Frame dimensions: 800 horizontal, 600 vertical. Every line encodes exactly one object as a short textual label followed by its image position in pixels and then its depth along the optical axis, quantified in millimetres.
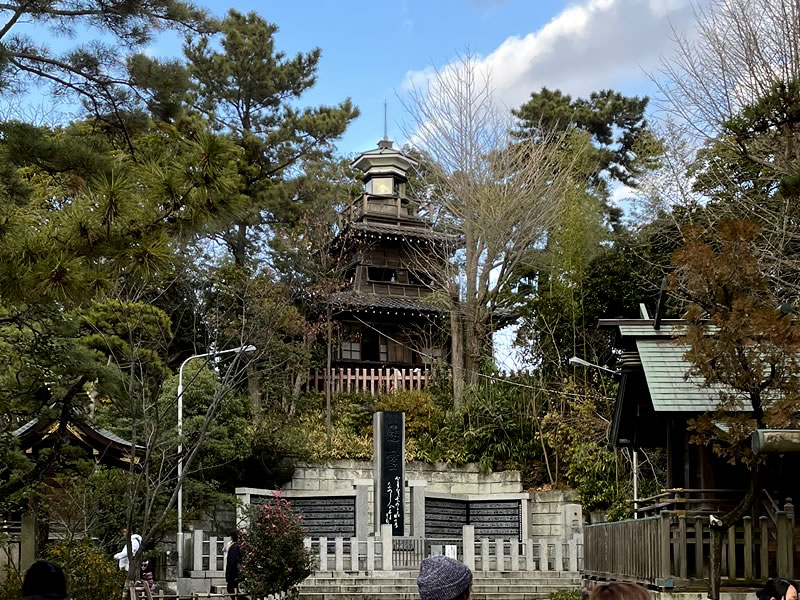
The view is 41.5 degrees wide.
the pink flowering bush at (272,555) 16156
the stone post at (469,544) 22109
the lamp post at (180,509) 22311
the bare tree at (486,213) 30234
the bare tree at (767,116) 12469
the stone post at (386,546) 22312
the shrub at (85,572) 12148
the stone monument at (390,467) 25109
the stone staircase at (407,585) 20234
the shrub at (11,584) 11555
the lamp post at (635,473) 22594
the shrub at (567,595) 18672
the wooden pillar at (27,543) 12398
